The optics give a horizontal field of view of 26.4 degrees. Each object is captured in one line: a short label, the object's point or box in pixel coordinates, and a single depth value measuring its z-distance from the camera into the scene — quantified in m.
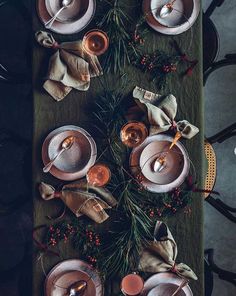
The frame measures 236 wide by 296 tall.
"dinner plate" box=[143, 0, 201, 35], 2.63
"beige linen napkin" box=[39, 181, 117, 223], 2.51
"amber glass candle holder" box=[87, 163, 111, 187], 2.56
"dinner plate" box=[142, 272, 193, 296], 2.55
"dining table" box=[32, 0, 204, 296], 2.58
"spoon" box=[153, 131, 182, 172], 2.60
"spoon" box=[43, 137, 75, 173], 2.58
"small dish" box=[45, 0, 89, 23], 2.64
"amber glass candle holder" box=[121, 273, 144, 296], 2.49
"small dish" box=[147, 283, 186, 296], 2.55
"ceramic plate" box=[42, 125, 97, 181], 2.58
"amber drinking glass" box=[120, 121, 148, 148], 2.56
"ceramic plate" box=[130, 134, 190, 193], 2.58
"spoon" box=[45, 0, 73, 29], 2.60
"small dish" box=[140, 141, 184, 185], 2.60
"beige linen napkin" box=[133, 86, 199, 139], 2.53
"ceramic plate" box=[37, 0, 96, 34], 2.63
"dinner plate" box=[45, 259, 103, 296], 2.54
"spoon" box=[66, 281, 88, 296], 2.54
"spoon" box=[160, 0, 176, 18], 2.64
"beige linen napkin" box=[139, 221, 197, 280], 2.52
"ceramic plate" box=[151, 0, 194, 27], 2.64
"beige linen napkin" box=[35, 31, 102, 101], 2.58
